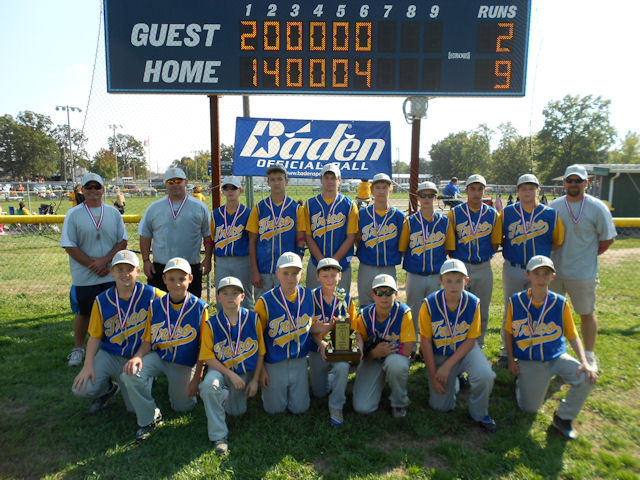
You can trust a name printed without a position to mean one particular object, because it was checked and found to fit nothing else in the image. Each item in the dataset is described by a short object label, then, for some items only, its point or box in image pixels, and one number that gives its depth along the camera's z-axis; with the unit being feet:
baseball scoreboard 20.24
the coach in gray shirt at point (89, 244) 14.90
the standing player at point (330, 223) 15.25
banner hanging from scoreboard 21.79
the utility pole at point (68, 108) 94.50
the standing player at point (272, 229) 15.33
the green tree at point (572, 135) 171.22
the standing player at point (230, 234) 15.62
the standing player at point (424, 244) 14.67
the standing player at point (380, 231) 14.98
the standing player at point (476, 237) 14.89
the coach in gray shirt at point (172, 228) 15.52
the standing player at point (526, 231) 14.40
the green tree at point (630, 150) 203.41
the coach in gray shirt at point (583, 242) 14.51
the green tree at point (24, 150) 223.51
